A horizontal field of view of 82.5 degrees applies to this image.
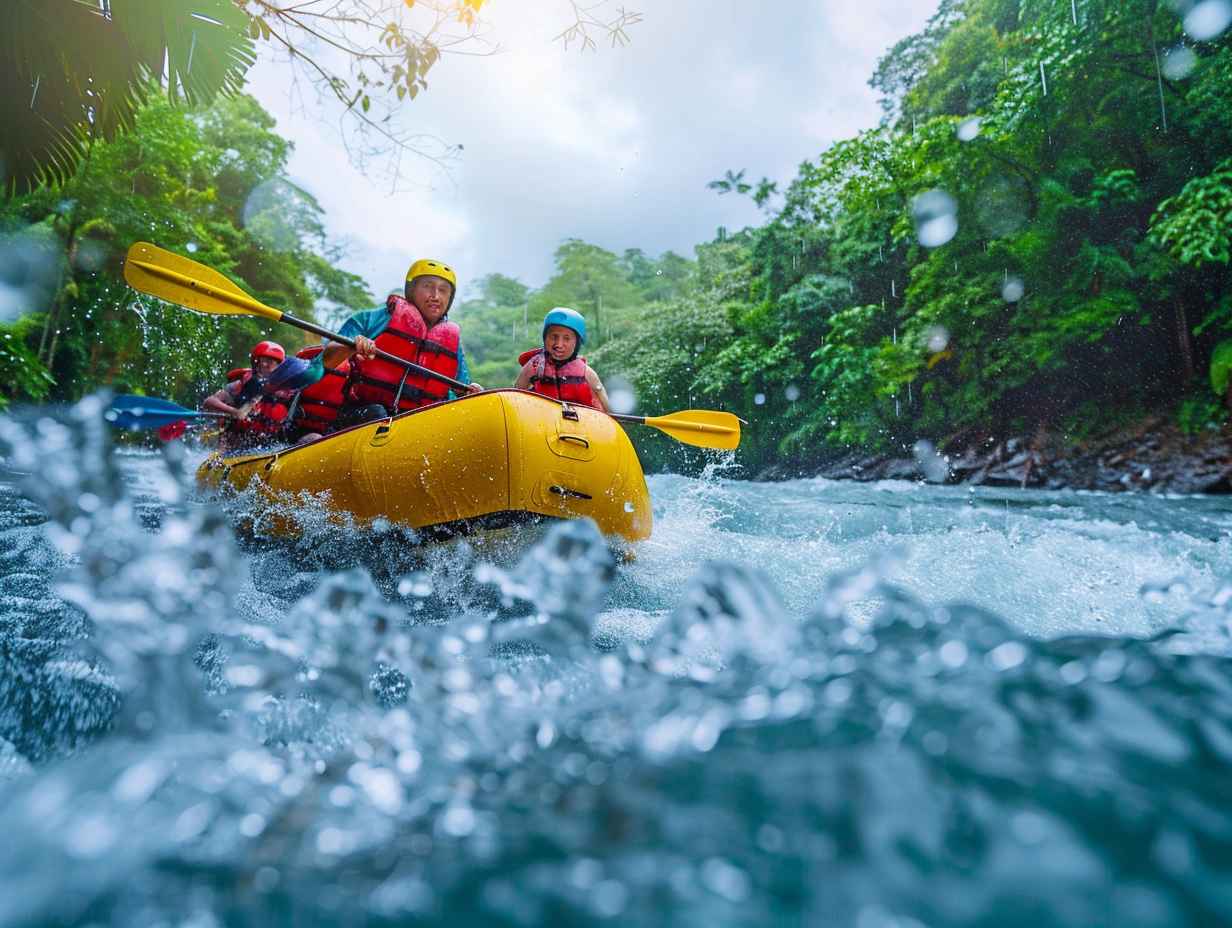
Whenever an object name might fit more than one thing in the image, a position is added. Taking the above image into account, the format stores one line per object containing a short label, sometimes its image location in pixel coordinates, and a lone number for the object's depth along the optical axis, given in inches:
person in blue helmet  184.5
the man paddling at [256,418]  217.2
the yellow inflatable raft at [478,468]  126.2
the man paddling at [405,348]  172.6
